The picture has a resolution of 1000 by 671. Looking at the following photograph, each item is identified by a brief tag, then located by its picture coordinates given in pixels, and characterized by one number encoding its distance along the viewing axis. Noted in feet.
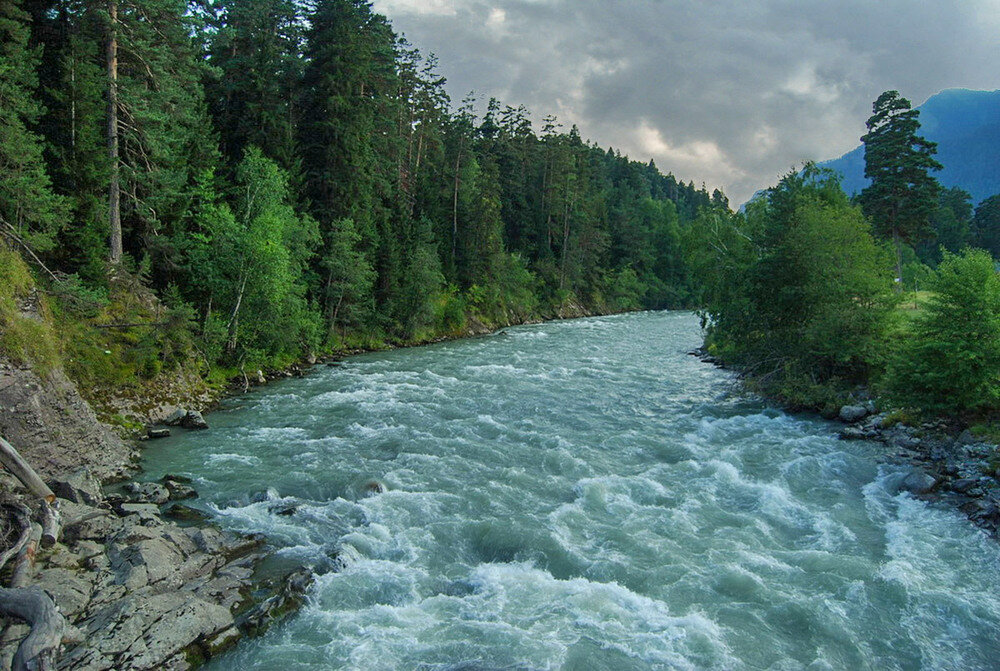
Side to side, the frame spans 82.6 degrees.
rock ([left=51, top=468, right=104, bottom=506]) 32.91
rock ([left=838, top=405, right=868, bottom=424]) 59.47
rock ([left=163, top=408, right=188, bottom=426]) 52.85
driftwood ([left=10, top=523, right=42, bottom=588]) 23.91
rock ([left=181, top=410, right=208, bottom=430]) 52.75
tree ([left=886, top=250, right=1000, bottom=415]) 47.62
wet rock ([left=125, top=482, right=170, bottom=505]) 35.81
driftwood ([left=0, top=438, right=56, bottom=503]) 30.50
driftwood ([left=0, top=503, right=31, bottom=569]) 24.96
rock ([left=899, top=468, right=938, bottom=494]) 42.16
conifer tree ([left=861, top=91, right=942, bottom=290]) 112.27
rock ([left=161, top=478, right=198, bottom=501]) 36.94
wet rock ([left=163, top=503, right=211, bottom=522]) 33.97
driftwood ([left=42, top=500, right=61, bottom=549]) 27.30
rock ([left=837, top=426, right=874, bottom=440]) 54.80
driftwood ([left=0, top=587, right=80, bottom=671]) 19.77
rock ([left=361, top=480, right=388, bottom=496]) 39.29
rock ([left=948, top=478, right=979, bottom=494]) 41.32
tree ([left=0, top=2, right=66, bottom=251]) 47.73
